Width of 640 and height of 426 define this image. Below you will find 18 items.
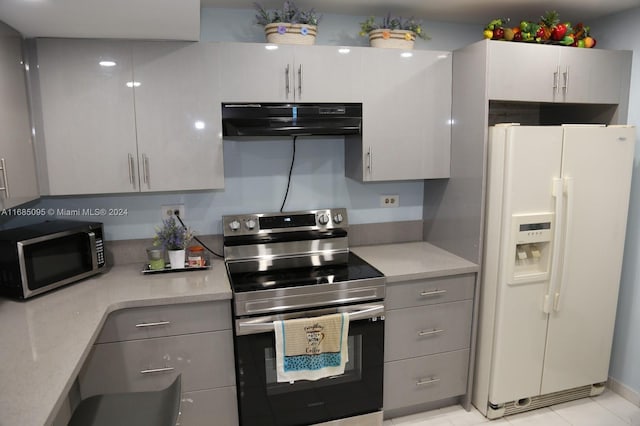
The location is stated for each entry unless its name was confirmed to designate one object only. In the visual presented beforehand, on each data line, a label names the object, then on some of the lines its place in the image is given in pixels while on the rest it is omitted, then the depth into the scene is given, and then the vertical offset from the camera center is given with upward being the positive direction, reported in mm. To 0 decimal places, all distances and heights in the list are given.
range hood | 2205 +167
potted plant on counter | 2309 -485
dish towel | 2068 -952
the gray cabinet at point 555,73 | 2256 +428
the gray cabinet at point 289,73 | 2188 +404
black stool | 1436 -891
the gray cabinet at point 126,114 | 2037 +179
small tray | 2273 -629
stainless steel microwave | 1875 -487
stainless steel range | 2066 -752
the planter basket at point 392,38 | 2381 +623
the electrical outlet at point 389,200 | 2863 -324
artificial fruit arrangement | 2342 +650
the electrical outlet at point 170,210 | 2508 -343
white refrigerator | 2227 -589
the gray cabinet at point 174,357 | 1955 -958
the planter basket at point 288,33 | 2221 +610
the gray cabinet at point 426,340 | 2328 -1049
